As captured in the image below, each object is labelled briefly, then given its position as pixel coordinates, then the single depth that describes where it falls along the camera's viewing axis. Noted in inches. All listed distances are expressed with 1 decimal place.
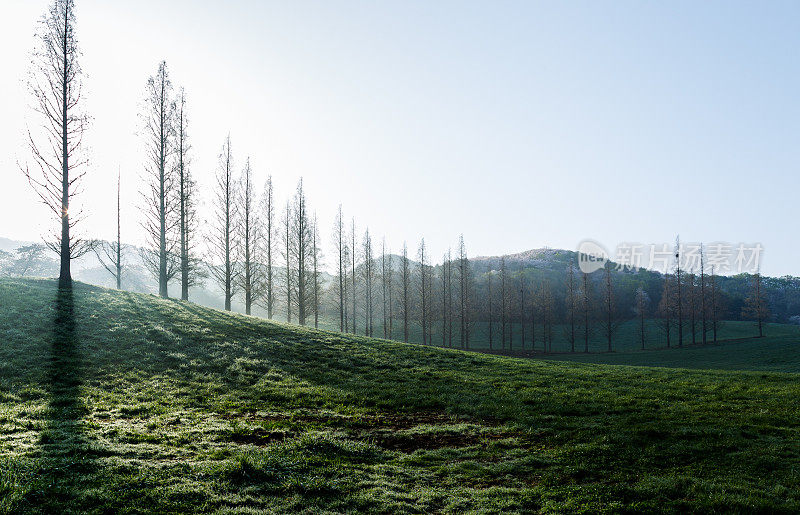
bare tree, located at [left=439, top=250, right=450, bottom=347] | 2549.2
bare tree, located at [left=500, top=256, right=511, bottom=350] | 2561.5
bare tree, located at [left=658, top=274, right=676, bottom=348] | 2716.5
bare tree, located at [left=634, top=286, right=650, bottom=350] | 3763.3
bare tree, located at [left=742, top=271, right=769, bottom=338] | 2605.6
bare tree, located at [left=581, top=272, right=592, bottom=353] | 2464.6
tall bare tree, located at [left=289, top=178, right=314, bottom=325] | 1819.4
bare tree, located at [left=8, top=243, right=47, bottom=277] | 3127.5
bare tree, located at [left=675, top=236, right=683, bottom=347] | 2541.8
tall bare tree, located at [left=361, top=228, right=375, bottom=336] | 2436.0
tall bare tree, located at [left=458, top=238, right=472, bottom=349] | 2522.1
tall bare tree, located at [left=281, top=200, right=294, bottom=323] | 1877.5
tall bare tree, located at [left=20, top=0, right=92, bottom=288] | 960.9
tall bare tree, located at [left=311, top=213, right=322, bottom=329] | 2001.7
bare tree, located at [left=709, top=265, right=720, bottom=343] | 2455.1
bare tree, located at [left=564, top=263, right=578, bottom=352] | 2536.7
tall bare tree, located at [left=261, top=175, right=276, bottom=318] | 1851.6
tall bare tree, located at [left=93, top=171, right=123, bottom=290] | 1748.3
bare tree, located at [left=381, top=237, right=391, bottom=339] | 2586.1
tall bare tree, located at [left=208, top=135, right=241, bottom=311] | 1549.0
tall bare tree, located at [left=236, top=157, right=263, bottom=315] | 1630.2
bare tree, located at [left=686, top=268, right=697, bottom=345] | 2554.1
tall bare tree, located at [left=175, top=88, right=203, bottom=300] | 1378.0
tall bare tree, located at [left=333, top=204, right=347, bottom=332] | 2174.0
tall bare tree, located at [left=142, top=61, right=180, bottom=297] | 1309.1
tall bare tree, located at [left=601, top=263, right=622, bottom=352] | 2524.6
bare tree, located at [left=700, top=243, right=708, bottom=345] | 2446.9
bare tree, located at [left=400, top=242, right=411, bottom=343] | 2390.9
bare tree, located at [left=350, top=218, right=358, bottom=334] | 2288.4
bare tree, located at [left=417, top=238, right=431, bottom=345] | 2384.4
